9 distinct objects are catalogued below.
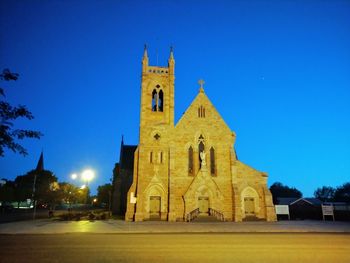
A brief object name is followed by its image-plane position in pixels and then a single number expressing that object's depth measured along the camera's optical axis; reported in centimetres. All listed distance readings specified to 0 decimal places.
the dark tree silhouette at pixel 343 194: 7981
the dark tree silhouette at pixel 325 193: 10471
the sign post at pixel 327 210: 2938
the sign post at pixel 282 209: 3016
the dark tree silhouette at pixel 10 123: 1097
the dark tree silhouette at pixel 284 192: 9088
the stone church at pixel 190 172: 2817
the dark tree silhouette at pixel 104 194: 7718
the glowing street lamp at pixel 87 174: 2611
